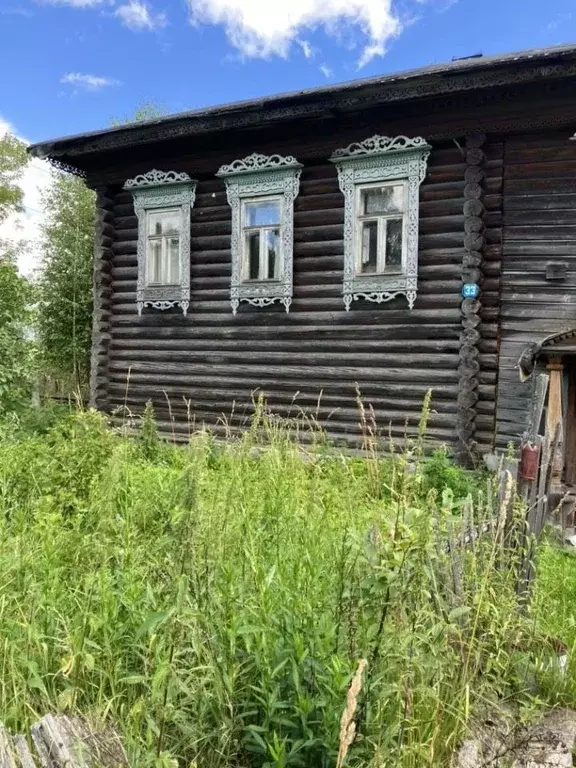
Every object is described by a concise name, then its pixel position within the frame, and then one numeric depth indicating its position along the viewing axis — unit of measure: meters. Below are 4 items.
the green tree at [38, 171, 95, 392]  18.72
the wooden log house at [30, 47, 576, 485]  7.16
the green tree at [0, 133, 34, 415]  8.64
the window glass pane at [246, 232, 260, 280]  8.89
